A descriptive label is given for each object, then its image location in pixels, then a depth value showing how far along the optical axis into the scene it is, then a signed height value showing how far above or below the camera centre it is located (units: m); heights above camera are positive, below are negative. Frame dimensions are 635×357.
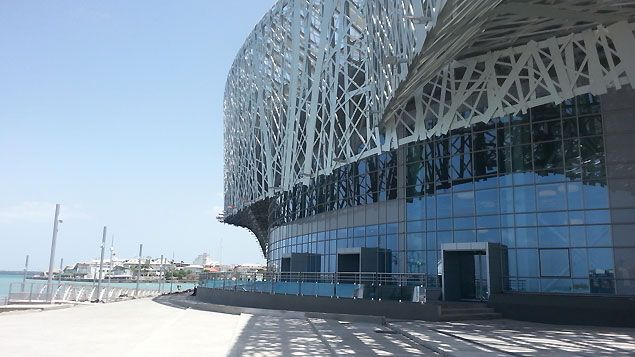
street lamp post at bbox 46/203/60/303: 32.38 +1.73
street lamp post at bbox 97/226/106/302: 42.77 +1.92
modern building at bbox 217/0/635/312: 21.34 +7.01
